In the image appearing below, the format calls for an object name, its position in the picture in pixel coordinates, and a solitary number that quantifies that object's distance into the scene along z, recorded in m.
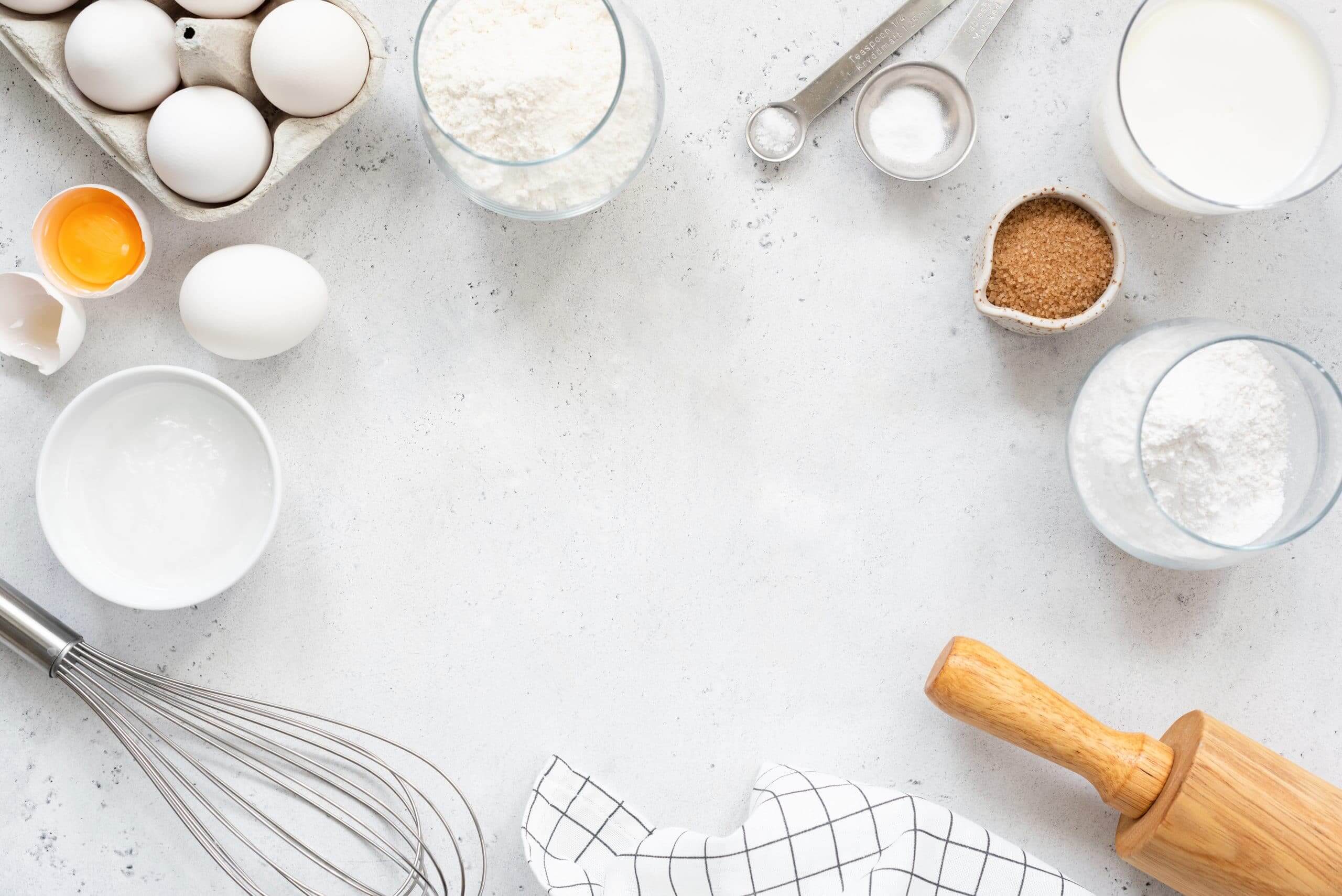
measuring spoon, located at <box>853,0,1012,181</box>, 0.88
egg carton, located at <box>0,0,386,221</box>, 0.77
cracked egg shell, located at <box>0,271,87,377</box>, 0.84
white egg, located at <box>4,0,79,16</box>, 0.78
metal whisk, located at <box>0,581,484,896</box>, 0.91
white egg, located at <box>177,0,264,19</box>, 0.78
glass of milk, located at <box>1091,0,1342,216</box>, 0.84
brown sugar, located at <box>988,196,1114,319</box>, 0.86
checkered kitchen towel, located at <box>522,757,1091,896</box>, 0.87
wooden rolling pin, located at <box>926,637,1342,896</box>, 0.81
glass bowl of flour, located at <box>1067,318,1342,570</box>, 0.77
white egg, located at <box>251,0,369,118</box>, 0.77
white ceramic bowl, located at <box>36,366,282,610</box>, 0.85
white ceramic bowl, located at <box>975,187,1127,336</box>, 0.84
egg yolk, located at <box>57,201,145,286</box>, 0.86
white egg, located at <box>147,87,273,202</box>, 0.78
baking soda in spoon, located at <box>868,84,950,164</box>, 0.90
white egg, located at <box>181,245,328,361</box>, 0.80
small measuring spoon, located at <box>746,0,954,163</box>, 0.89
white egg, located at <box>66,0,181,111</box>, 0.77
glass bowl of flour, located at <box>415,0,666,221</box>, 0.75
